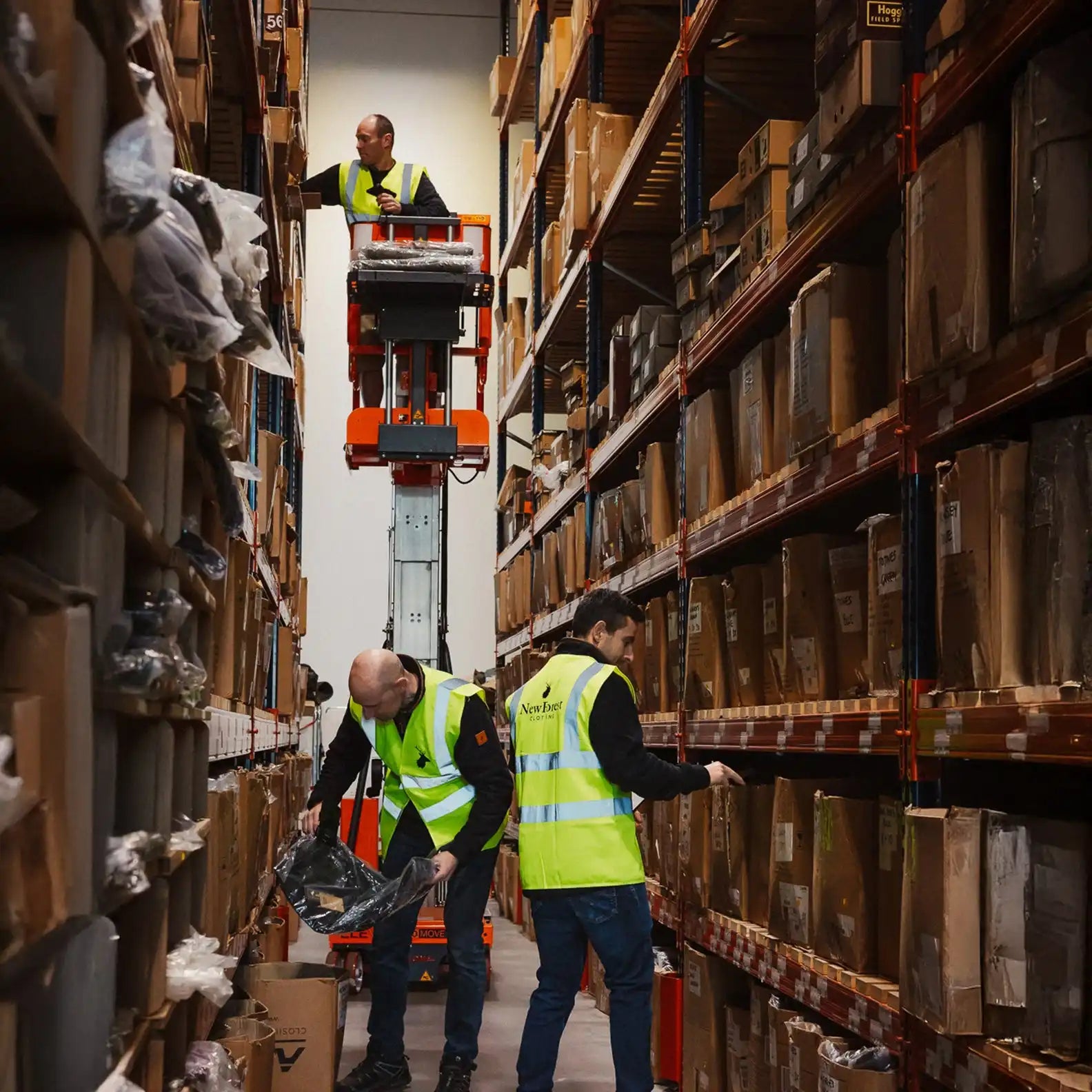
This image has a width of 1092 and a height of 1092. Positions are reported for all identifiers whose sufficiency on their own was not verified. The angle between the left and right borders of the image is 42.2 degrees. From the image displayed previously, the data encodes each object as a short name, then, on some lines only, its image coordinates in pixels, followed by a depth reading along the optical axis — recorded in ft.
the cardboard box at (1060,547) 9.34
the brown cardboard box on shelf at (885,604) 12.26
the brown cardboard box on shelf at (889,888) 12.46
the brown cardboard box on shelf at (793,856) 14.51
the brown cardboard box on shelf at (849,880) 13.03
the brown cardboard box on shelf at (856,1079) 11.53
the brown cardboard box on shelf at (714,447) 18.08
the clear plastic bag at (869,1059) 12.22
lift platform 26.48
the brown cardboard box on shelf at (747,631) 16.93
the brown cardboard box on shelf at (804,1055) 13.30
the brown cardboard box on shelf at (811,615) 14.44
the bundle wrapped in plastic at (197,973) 9.24
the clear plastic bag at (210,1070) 10.52
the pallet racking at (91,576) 5.23
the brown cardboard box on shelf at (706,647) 18.07
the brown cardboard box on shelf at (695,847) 18.01
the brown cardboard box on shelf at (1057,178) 9.12
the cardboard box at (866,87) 11.82
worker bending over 18.40
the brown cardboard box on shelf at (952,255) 10.24
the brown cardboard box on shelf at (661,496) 20.95
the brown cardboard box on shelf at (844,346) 13.37
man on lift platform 29.43
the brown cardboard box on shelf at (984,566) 9.96
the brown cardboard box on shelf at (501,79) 41.86
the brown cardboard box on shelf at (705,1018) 17.46
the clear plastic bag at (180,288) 7.35
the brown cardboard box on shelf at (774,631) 15.67
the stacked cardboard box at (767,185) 15.97
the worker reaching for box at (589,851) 15.74
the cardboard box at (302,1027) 16.31
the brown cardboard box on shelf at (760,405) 15.80
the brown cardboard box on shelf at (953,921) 9.99
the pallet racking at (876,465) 9.67
